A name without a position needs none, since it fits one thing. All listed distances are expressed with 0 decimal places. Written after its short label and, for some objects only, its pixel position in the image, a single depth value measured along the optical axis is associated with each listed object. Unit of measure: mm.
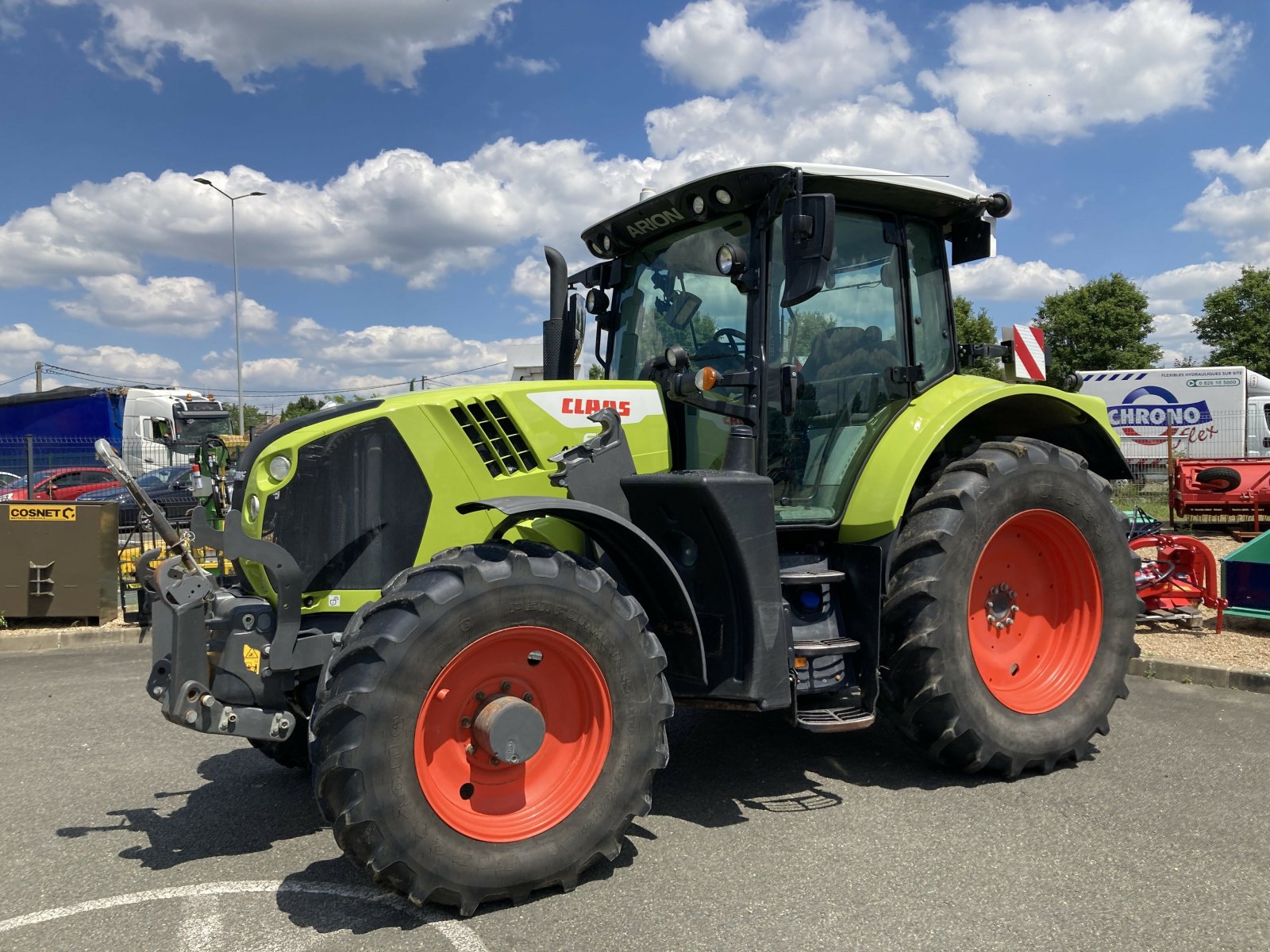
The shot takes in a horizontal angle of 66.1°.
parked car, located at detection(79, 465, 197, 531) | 14867
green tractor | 3381
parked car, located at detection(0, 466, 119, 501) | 14961
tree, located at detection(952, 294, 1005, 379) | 33938
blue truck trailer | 23469
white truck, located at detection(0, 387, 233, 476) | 23000
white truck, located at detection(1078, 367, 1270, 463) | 21766
